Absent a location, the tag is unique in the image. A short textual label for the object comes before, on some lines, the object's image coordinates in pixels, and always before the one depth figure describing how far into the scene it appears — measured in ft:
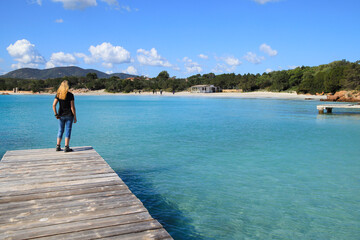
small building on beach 348.59
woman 23.72
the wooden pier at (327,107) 95.30
